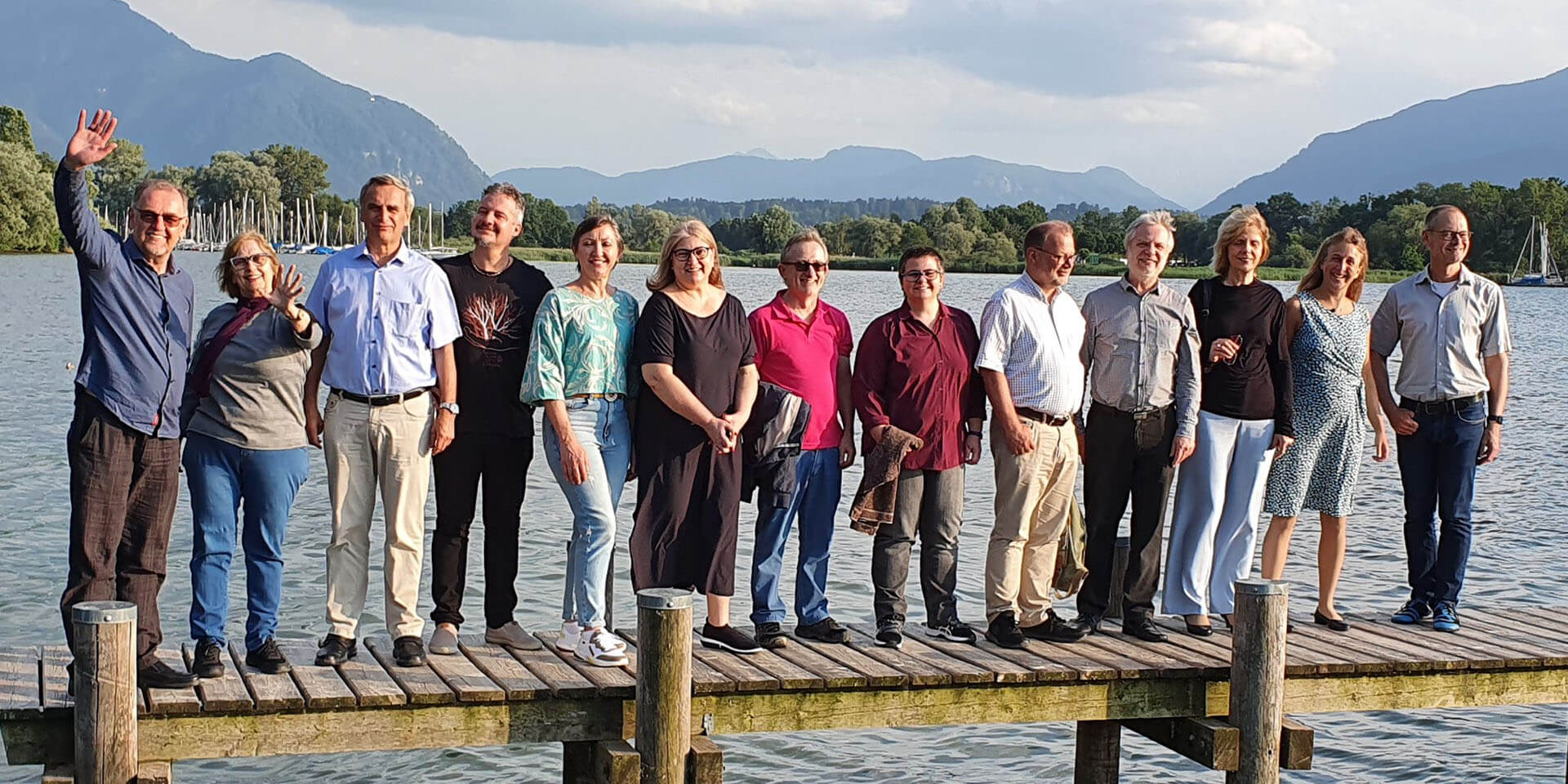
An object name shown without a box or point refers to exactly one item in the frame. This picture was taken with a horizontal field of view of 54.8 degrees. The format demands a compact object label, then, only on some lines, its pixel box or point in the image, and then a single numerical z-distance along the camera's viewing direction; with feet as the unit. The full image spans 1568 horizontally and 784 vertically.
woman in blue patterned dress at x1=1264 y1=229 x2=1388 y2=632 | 25.22
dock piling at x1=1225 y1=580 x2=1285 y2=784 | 22.30
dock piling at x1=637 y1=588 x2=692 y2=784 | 19.80
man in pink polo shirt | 22.88
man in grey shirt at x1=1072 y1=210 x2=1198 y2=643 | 23.82
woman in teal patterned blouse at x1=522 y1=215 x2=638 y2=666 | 21.18
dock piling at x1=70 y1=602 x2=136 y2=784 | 17.88
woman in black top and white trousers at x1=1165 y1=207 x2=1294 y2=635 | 24.34
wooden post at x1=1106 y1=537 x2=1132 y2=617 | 26.17
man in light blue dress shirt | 20.62
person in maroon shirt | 23.44
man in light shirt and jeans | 26.08
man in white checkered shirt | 23.36
